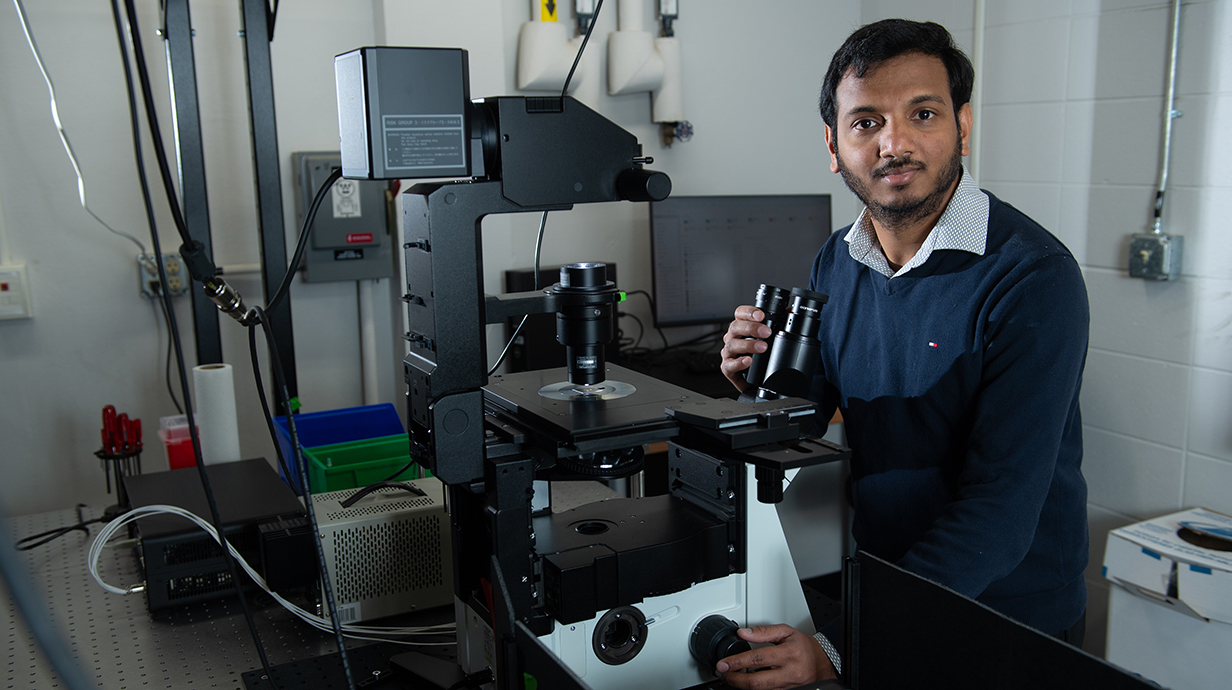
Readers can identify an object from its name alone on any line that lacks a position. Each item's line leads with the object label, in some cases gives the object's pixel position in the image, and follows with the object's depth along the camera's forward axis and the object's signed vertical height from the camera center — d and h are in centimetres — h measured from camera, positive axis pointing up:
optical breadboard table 107 -54
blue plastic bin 199 -47
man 107 -19
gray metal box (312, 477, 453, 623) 116 -45
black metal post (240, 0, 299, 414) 209 +20
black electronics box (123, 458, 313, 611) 121 -44
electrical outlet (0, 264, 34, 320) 233 -17
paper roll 161 -35
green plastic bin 151 -42
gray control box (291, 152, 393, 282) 257 -1
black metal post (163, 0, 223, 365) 194 +23
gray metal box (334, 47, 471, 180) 80 +10
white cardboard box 187 -88
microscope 83 -22
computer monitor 268 -11
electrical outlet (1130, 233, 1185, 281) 215 -13
